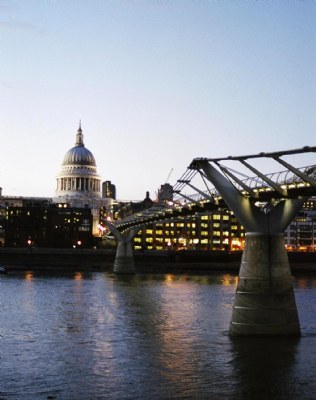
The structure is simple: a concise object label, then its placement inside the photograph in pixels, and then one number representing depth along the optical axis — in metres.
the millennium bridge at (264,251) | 41.47
